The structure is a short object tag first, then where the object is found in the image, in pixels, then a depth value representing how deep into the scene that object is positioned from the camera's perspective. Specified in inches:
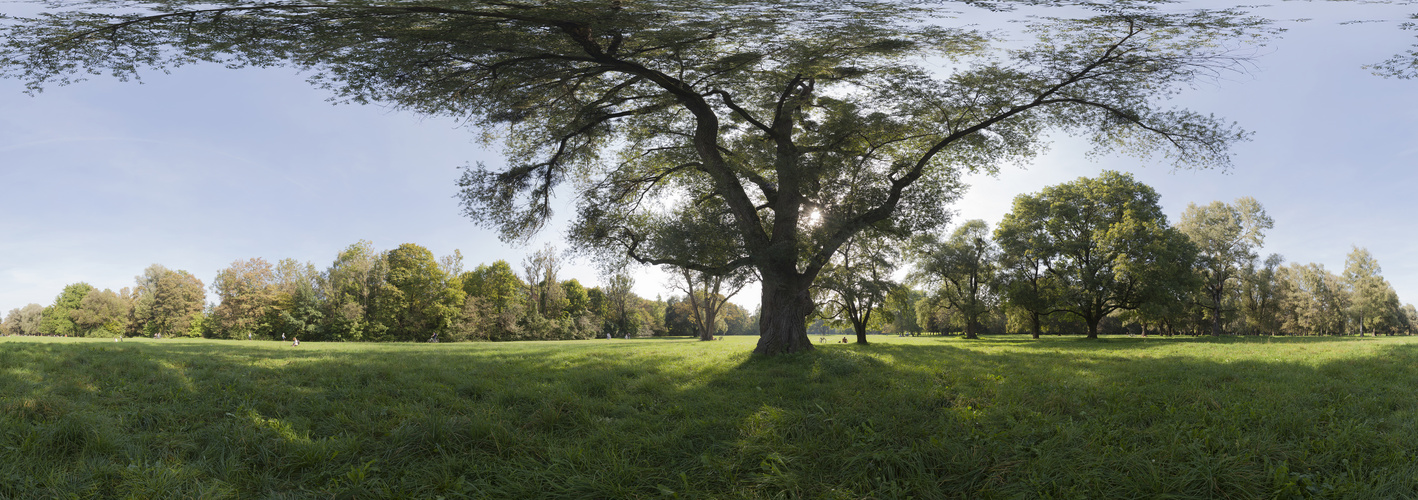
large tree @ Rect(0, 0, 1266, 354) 437.1
